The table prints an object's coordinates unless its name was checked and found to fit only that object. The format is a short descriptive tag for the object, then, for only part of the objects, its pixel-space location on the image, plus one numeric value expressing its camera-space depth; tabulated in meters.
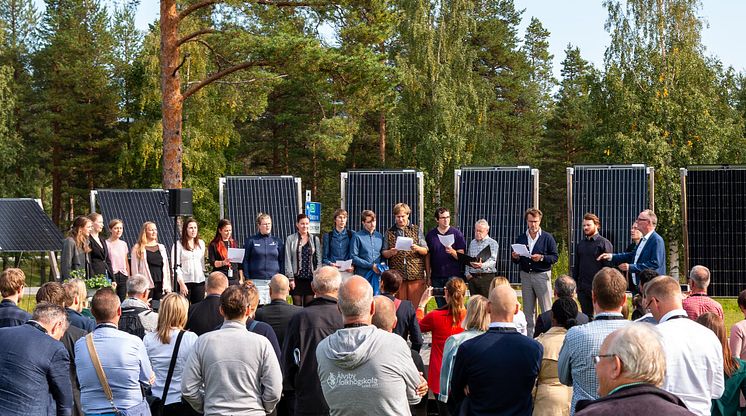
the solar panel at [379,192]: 15.82
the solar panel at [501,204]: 15.52
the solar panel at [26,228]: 16.20
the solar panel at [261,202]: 16.59
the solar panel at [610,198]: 15.21
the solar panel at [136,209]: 16.78
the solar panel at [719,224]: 14.80
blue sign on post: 15.88
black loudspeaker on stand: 13.98
